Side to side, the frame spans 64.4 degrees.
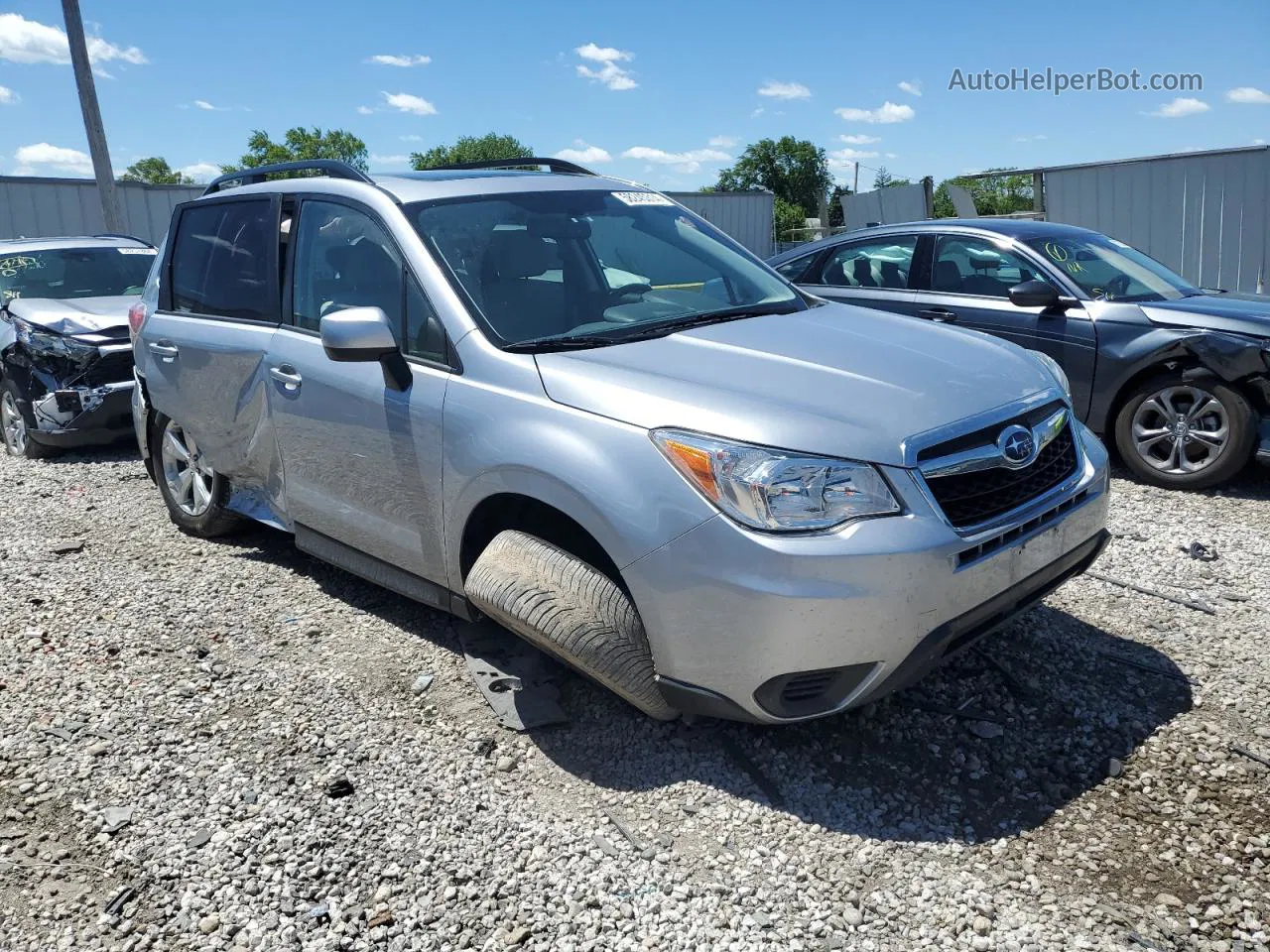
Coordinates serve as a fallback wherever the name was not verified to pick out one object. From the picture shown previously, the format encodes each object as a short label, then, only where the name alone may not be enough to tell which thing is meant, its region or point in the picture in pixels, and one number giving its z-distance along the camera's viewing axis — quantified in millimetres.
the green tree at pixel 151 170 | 111062
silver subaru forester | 2713
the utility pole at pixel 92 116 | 13367
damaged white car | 7598
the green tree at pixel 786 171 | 92812
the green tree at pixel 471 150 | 85688
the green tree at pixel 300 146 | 74562
